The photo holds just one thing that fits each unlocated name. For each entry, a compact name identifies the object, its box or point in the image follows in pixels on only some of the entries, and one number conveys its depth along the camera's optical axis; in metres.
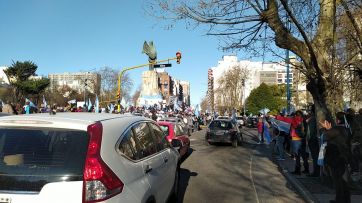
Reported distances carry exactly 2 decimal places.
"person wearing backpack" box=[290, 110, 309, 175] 11.83
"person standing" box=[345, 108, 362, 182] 10.27
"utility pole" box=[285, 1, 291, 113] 10.46
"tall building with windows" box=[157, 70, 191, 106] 161.32
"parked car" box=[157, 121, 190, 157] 15.58
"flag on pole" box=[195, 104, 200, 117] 54.83
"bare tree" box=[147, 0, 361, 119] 10.16
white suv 3.65
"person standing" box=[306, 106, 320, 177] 11.16
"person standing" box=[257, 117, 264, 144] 26.03
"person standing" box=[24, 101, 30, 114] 22.56
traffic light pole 30.76
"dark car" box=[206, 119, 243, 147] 22.89
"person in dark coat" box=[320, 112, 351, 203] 7.38
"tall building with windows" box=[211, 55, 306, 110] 150.50
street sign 29.75
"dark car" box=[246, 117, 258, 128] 56.47
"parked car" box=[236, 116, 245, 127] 57.63
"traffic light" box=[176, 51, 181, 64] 30.64
